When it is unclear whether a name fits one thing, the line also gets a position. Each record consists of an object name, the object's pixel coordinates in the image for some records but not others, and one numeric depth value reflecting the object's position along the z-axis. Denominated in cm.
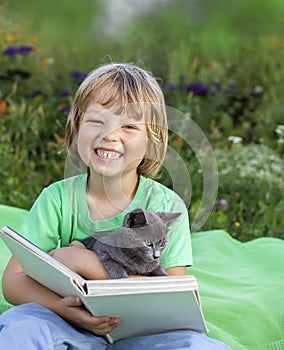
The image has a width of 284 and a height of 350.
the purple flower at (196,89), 562
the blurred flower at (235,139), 472
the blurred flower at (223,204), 440
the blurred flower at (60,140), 471
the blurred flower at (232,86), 580
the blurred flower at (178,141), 487
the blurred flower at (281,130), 477
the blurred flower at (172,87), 548
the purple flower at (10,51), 561
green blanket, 287
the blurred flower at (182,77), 577
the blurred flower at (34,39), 618
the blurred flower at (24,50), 562
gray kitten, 221
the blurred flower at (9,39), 597
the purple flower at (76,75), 550
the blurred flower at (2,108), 501
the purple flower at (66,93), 522
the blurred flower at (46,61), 592
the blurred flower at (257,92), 587
